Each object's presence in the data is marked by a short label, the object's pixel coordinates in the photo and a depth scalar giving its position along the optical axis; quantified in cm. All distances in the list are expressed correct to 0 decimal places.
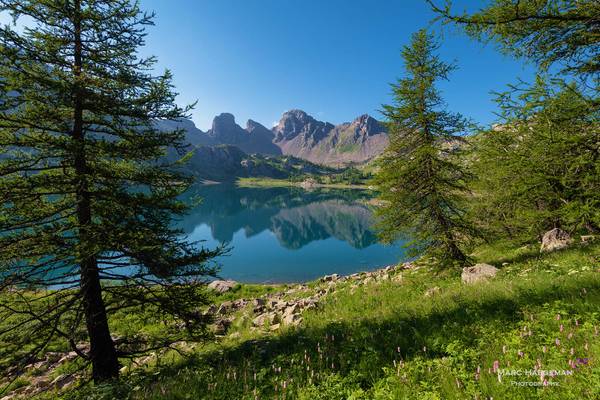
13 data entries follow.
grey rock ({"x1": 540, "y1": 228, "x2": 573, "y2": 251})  1209
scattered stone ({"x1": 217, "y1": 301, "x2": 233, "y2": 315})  1511
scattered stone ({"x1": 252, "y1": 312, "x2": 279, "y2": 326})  1029
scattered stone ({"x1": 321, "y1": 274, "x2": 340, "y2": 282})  2206
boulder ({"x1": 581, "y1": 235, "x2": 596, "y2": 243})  1176
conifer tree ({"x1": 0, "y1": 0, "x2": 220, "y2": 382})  582
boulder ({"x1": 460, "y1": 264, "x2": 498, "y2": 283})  1022
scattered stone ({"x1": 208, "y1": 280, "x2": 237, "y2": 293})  2089
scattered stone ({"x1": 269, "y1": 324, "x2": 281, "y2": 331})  919
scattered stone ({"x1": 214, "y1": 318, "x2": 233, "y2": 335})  1070
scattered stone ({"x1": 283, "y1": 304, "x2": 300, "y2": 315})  1084
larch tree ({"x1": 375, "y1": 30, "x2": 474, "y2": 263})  1266
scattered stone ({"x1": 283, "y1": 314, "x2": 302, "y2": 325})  919
